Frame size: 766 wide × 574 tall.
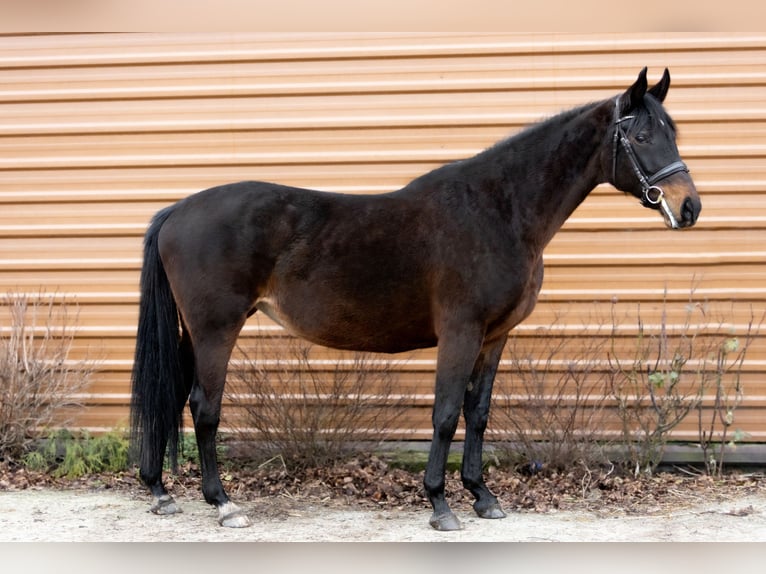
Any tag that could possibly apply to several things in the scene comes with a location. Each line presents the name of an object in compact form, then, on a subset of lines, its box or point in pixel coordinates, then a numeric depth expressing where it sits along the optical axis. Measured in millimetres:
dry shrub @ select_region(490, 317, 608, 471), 5496
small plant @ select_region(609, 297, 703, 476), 5566
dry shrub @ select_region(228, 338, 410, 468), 5512
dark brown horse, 4555
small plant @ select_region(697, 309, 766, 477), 5652
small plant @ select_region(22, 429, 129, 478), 5742
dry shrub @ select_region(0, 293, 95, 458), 5688
